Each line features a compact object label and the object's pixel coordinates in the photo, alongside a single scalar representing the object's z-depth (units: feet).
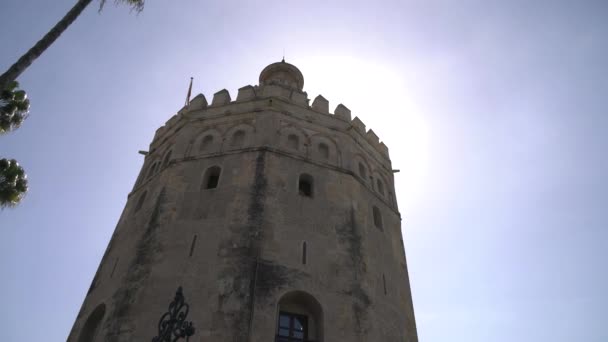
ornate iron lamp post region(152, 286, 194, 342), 26.34
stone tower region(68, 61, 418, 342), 39.09
